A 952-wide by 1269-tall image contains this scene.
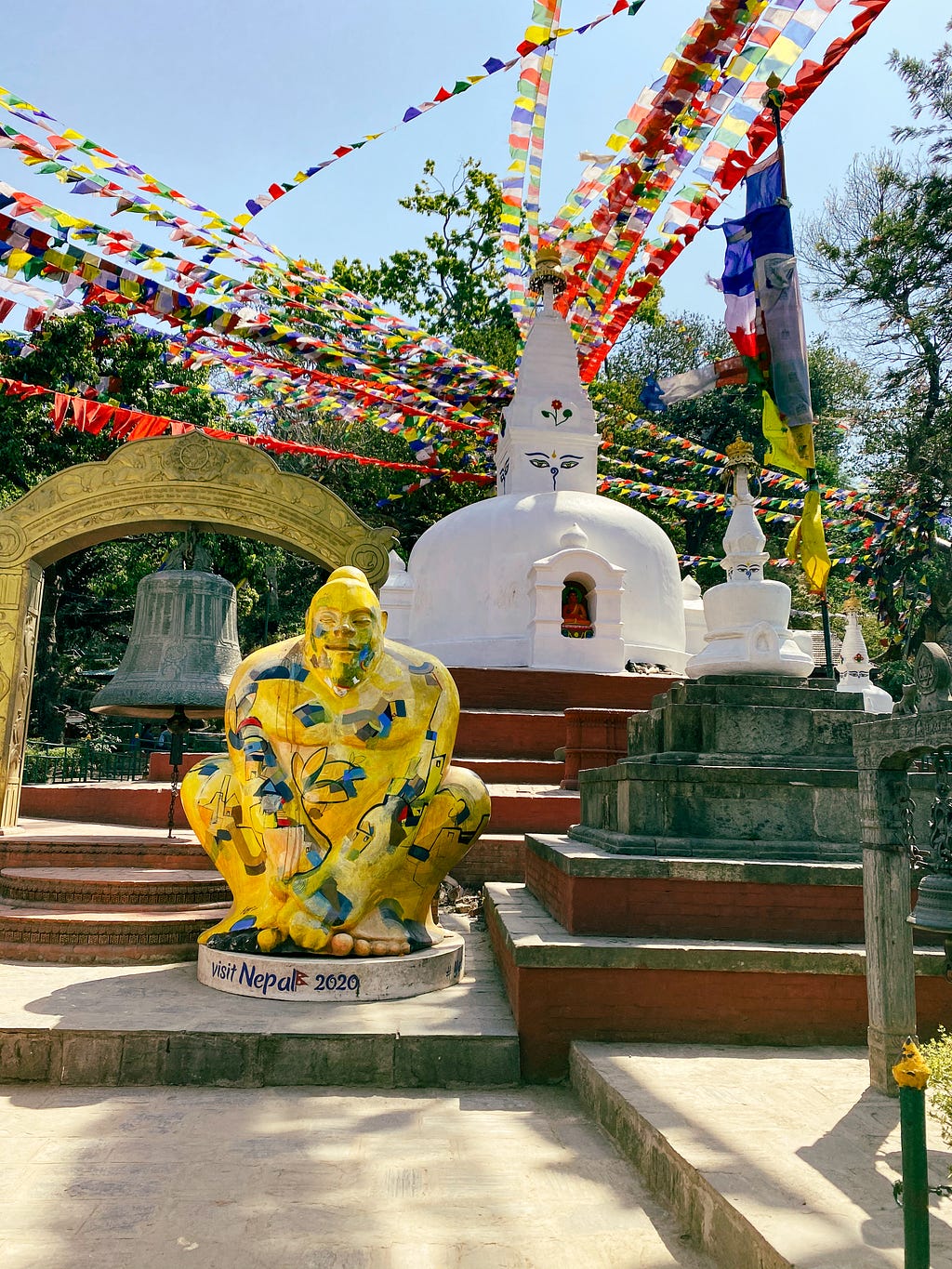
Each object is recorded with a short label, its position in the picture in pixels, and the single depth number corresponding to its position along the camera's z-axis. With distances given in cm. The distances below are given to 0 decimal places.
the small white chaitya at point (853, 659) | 1583
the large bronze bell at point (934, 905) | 293
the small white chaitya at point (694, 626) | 1642
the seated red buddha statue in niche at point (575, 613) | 1428
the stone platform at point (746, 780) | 513
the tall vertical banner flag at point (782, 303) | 664
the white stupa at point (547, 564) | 1410
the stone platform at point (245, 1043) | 394
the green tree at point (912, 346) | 1622
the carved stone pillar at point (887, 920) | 348
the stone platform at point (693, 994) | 425
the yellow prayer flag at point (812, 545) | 630
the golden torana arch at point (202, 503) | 670
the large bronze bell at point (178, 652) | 662
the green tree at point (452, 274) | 2780
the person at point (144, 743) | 1632
